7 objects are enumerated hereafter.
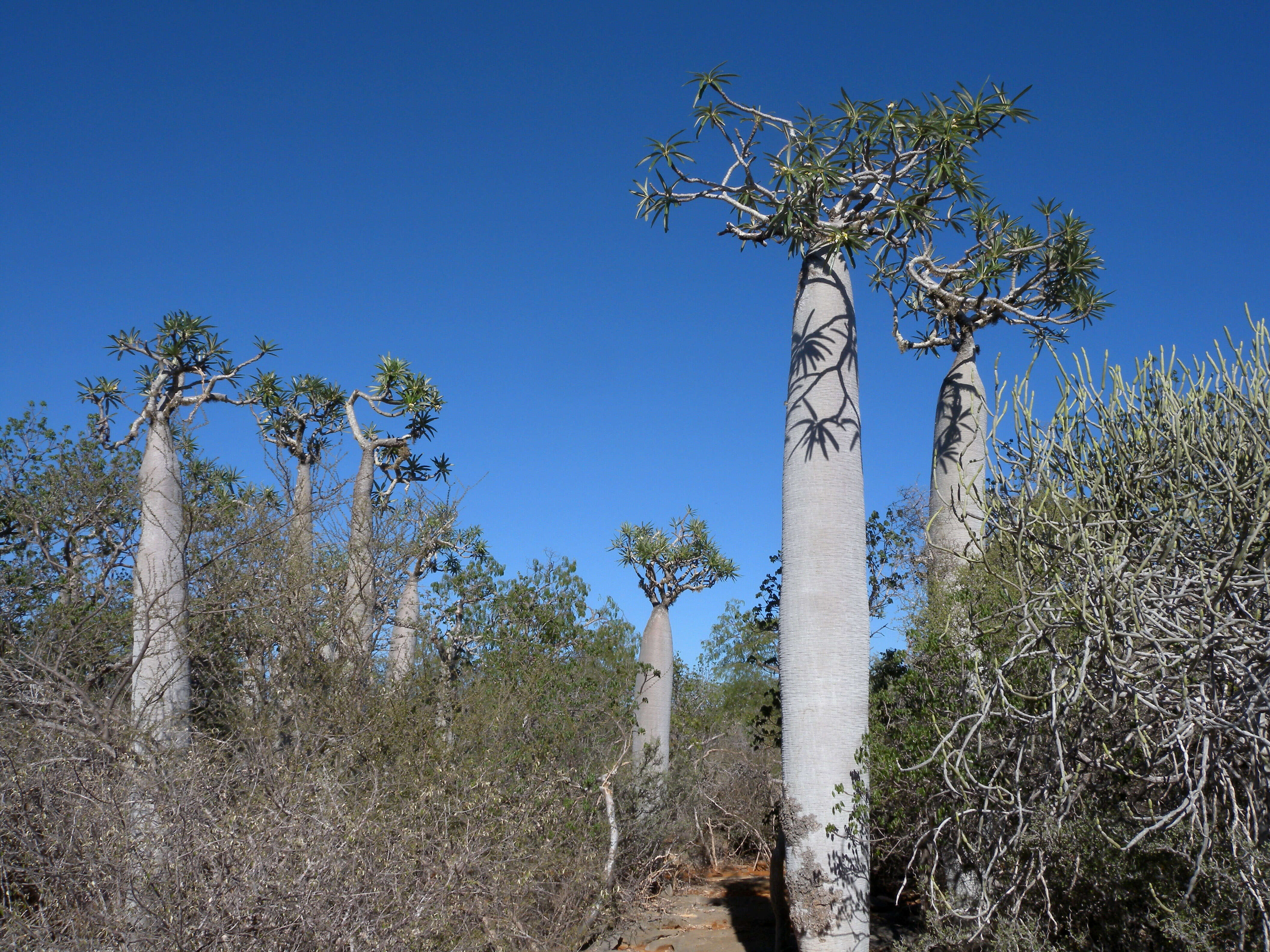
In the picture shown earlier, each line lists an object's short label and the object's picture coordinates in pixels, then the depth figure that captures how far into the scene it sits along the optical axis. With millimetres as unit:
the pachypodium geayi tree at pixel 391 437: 12547
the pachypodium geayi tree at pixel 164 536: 6934
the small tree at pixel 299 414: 13664
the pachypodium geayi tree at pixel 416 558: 8977
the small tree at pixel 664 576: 10852
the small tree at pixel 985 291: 7785
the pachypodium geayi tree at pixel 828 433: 5270
